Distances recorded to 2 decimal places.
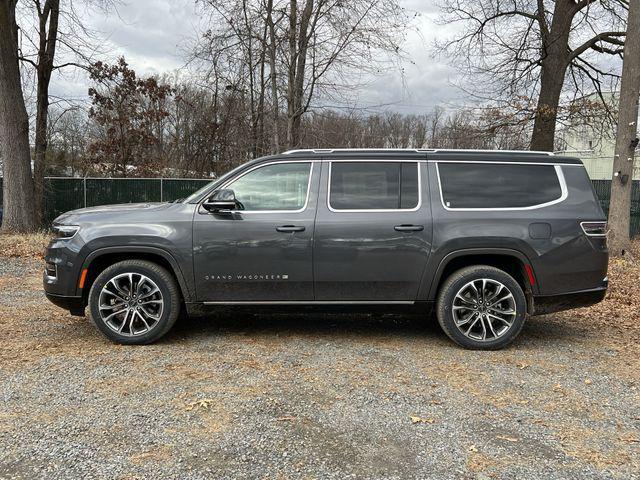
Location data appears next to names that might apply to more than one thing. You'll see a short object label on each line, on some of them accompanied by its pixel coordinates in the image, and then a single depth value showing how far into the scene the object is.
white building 14.93
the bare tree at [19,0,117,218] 14.90
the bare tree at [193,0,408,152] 13.78
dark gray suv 4.73
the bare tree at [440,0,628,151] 14.62
